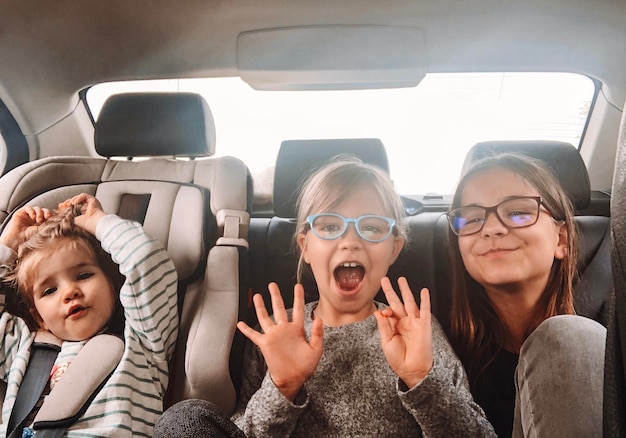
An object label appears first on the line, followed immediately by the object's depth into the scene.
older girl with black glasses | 0.93
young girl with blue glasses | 0.77
